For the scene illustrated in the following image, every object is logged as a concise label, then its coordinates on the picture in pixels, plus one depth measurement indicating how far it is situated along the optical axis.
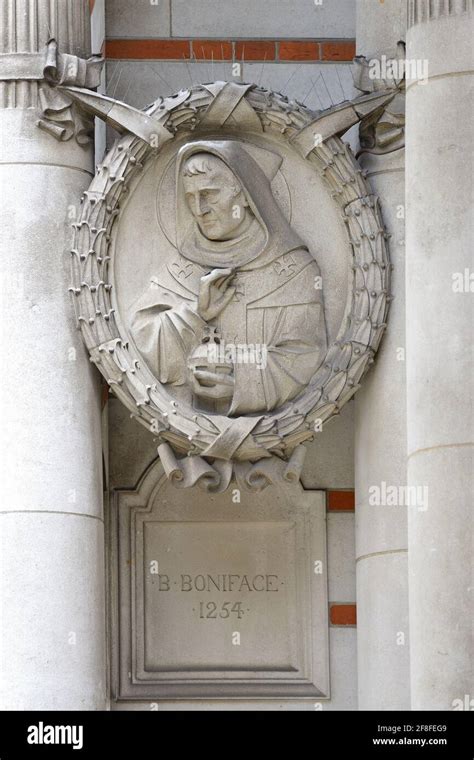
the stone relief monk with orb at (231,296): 10.62
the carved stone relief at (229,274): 10.59
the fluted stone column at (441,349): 9.63
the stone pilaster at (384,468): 10.53
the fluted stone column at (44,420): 10.34
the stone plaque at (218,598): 10.98
